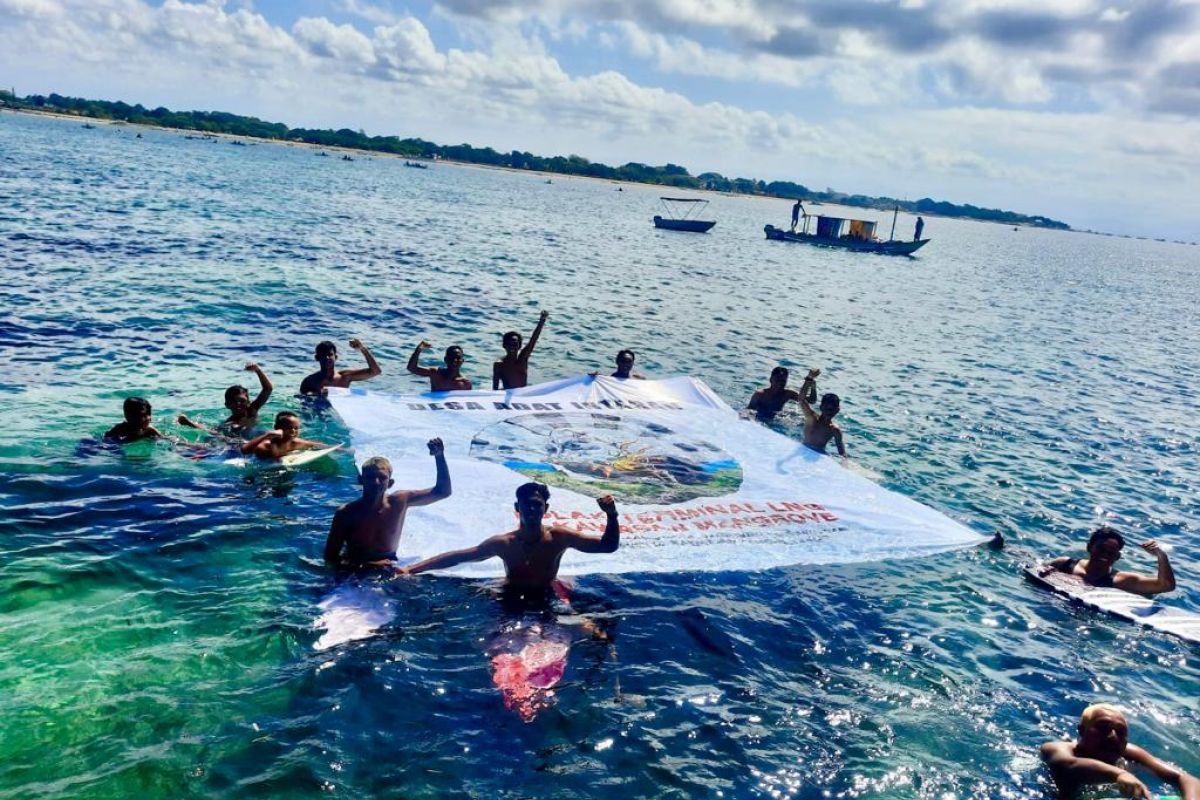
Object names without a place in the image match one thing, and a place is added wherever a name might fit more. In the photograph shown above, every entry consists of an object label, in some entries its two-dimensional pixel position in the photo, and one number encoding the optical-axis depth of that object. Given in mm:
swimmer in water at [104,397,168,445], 13086
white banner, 10719
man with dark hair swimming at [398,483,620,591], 9242
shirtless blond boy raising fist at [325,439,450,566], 9547
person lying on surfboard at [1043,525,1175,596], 11492
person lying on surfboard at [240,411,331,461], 13250
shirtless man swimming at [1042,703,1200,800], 7441
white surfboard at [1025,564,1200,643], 10805
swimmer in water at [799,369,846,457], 15625
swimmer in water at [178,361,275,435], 14266
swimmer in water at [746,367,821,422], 18703
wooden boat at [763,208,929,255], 87062
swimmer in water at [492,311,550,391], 17000
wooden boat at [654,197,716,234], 90438
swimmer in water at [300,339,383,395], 16406
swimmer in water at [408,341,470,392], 16500
